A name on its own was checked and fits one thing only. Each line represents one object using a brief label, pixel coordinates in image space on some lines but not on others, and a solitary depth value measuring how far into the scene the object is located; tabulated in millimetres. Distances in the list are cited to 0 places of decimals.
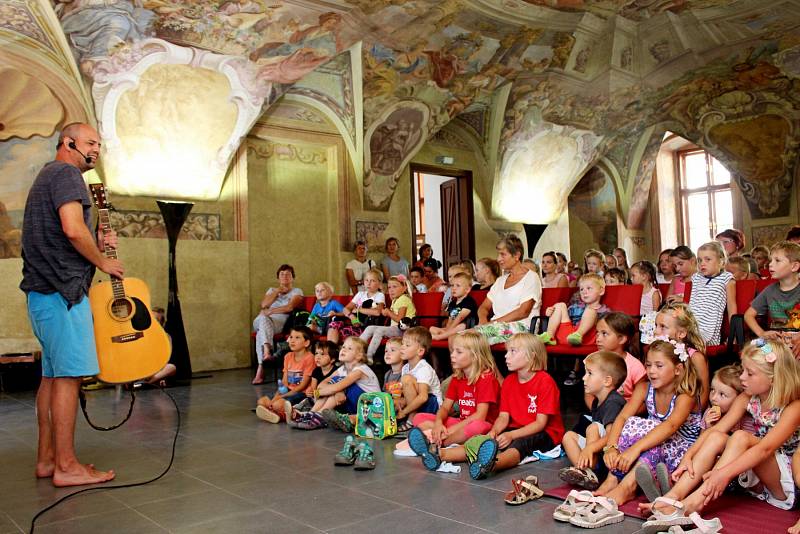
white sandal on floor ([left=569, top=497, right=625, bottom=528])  3320
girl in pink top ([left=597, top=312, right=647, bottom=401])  4797
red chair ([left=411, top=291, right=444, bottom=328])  8422
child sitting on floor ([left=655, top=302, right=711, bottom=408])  4332
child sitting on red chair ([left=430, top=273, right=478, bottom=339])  7227
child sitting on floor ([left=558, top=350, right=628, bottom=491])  3998
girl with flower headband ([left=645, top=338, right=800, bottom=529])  3307
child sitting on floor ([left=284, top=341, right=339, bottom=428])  6734
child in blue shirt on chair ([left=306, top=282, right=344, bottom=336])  9266
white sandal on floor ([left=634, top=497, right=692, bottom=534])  3119
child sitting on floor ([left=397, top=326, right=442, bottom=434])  5801
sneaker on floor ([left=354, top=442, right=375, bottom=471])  4568
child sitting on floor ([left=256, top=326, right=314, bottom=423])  6602
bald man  4211
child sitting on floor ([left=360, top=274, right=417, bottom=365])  8195
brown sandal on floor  3715
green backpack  5609
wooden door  15844
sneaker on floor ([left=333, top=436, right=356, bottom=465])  4699
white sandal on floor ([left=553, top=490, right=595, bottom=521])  3416
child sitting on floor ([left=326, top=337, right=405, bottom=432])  5840
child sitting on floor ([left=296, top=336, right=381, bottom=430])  6195
